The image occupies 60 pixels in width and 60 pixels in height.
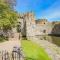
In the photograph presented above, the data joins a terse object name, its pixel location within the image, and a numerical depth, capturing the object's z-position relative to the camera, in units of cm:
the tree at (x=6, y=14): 714
